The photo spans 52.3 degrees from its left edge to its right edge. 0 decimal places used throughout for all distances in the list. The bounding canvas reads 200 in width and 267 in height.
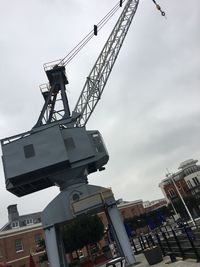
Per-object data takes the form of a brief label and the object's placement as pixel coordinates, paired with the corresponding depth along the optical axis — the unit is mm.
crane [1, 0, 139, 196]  14292
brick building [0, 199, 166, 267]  32207
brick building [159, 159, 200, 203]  53331
